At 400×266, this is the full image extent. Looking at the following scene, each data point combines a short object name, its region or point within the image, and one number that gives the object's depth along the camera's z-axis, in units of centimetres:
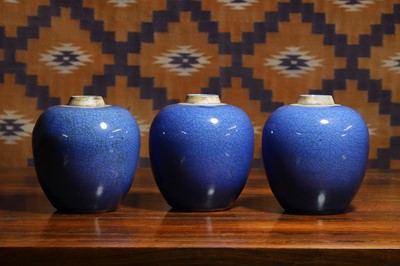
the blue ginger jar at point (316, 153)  110
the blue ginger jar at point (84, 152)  109
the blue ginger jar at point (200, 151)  111
